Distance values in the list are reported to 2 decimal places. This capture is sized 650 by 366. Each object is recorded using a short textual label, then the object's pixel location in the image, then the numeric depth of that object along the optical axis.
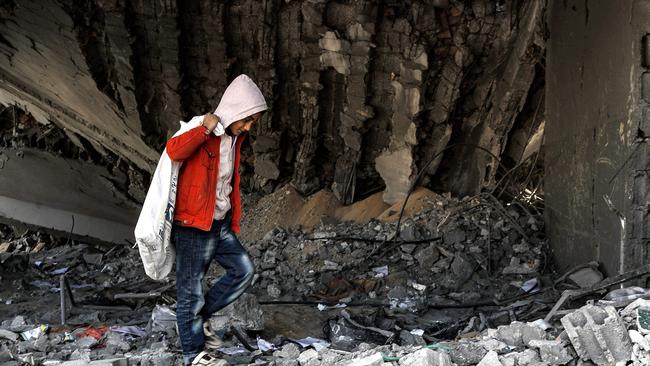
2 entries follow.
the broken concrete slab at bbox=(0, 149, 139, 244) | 12.00
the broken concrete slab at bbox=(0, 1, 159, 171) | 8.32
